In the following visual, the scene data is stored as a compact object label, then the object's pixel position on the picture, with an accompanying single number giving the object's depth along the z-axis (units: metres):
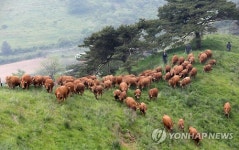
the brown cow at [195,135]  22.38
